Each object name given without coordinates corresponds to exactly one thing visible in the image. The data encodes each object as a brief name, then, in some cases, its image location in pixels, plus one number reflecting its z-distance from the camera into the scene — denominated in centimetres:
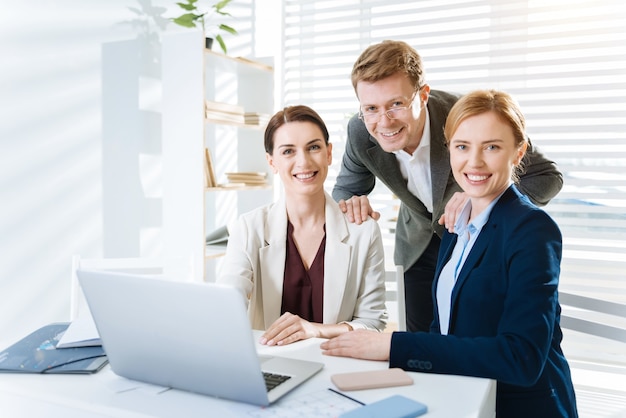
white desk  101
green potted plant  337
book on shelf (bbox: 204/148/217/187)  336
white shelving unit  330
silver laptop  96
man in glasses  179
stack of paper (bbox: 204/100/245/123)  337
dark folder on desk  121
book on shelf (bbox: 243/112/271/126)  379
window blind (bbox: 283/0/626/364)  341
